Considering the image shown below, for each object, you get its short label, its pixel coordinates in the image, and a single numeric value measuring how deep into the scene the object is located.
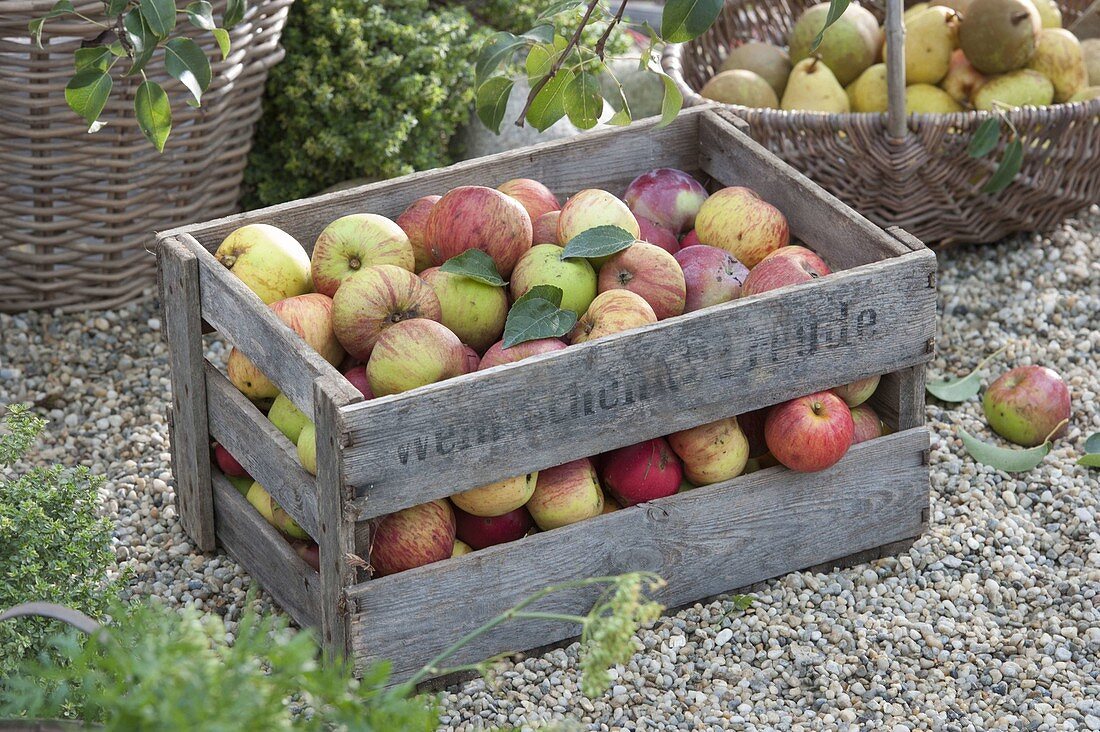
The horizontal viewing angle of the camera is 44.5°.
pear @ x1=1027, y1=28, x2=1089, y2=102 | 3.80
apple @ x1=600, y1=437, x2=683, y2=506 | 2.42
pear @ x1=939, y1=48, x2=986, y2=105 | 3.86
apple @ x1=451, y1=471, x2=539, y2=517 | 2.29
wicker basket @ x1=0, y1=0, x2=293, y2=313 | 3.27
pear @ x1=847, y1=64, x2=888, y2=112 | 3.86
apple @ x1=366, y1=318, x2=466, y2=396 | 2.26
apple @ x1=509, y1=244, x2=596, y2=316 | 2.49
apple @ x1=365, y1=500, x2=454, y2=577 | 2.27
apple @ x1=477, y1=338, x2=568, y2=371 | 2.32
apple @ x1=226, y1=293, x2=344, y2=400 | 2.42
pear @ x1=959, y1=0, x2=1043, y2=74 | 3.72
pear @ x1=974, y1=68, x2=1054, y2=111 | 3.74
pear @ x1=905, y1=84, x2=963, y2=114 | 3.83
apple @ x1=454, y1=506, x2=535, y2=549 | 2.39
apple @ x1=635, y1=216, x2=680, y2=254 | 2.73
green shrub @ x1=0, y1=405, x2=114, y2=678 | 2.09
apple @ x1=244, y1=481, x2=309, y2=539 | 2.49
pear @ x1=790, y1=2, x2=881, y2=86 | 3.92
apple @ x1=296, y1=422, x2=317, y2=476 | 2.28
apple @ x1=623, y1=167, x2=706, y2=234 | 2.85
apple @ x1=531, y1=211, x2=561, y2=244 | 2.69
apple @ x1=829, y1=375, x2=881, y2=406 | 2.61
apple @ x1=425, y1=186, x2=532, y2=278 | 2.54
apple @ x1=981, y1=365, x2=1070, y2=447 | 3.14
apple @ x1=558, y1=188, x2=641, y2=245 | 2.57
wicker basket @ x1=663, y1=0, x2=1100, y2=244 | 3.54
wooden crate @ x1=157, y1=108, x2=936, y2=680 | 2.19
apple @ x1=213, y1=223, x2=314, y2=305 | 2.53
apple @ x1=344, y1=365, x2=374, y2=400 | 2.39
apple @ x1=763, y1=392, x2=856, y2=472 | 2.46
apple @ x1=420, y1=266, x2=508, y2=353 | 2.49
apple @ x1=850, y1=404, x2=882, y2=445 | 2.64
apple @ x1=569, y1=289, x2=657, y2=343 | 2.37
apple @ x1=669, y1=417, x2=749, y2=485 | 2.46
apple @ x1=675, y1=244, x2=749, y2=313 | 2.56
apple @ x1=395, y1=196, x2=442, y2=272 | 2.68
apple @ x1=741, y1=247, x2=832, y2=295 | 2.49
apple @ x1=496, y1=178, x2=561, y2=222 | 2.76
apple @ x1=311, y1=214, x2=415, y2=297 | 2.53
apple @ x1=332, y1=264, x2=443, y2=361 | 2.38
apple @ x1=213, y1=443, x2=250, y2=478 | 2.66
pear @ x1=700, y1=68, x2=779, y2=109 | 3.88
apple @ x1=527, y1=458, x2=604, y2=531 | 2.37
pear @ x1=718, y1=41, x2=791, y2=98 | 4.04
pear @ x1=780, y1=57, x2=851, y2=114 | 3.84
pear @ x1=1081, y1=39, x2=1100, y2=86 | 4.02
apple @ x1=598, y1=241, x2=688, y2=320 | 2.50
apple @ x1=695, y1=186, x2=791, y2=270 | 2.72
